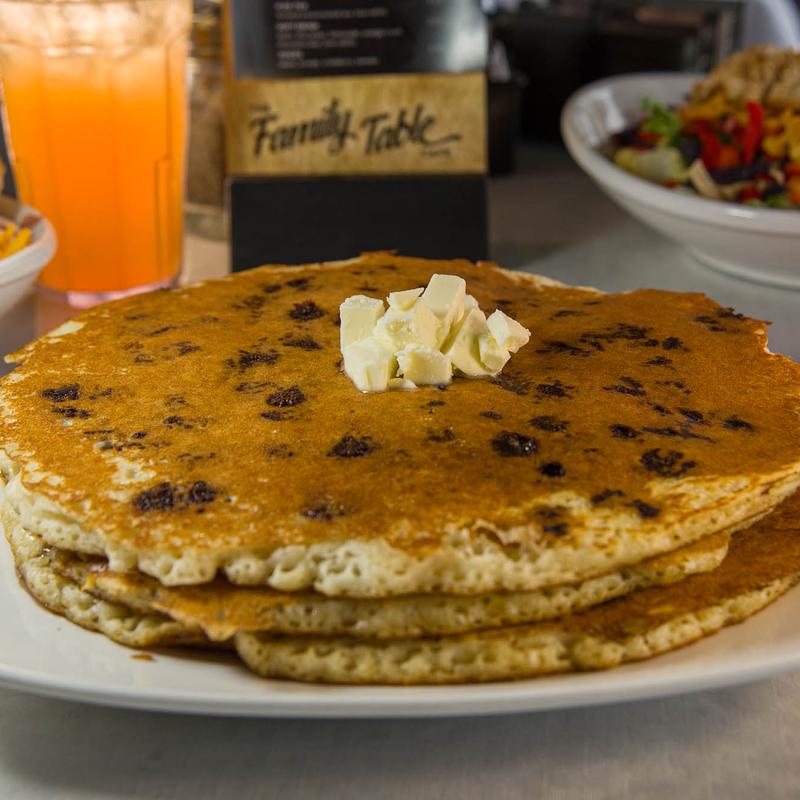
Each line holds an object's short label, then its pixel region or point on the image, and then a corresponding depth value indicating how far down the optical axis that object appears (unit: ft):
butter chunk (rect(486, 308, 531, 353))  1.52
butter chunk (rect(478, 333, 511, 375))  1.51
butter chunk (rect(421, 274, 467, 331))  1.48
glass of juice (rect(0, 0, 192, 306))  2.02
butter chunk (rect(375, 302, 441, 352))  1.47
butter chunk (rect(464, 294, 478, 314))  1.51
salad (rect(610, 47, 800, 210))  2.35
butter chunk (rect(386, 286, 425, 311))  1.48
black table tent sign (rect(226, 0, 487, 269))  2.25
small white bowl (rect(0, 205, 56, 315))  1.85
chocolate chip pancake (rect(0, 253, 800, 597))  1.28
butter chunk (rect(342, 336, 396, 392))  1.47
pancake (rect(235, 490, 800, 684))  1.25
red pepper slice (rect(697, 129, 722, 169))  2.40
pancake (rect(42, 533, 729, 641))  1.26
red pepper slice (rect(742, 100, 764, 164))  2.38
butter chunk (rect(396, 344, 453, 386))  1.48
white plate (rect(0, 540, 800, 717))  1.19
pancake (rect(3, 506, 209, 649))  1.29
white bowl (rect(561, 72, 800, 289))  2.13
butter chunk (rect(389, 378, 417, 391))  1.48
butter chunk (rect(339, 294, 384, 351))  1.50
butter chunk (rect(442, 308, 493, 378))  1.50
